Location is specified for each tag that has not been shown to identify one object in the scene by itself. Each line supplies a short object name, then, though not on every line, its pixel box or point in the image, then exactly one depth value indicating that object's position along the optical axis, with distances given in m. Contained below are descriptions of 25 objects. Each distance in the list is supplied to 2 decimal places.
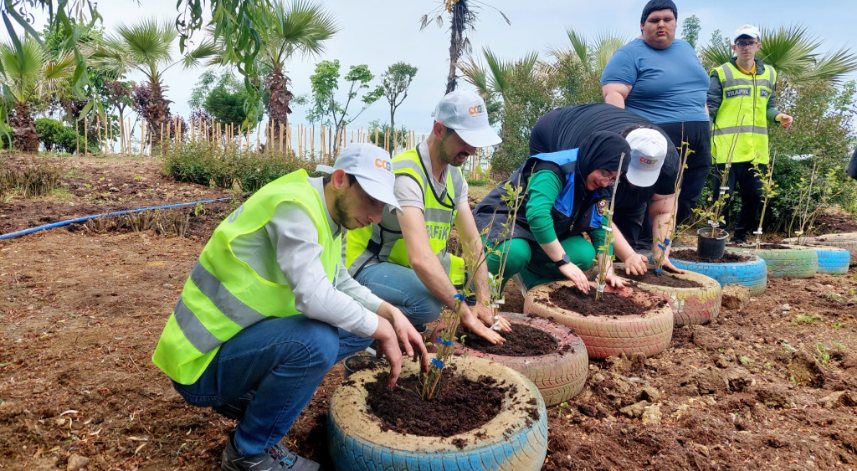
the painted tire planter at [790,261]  4.91
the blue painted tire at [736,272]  4.24
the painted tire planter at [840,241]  5.78
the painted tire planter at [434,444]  1.72
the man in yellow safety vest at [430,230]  2.51
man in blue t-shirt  4.48
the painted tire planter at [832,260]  5.28
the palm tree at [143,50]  16.05
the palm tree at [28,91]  13.04
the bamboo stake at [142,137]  16.84
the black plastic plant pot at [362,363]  2.35
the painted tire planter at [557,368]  2.45
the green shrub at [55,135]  18.27
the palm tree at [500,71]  13.34
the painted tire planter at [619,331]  2.97
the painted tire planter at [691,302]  3.55
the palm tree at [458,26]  17.58
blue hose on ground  5.59
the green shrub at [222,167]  10.41
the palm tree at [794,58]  9.98
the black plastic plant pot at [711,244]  4.43
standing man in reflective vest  5.30
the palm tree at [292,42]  15.41
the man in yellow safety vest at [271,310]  1.77
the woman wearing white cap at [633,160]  3.60
